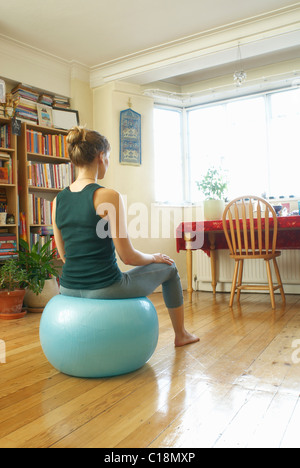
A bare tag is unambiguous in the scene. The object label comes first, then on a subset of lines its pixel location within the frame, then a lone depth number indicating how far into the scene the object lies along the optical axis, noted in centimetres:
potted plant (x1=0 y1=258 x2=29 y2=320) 315
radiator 402
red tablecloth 365
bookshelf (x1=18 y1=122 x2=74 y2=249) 375
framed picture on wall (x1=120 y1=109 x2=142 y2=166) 441
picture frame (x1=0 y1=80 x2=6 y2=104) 358
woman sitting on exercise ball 163
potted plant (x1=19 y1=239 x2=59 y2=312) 338
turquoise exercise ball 156
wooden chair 321
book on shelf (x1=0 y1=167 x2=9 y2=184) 353
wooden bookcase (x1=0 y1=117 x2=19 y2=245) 359
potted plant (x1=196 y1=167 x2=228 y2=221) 413
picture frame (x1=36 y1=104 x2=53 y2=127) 396
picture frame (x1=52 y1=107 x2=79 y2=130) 411
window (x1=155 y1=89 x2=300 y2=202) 433
